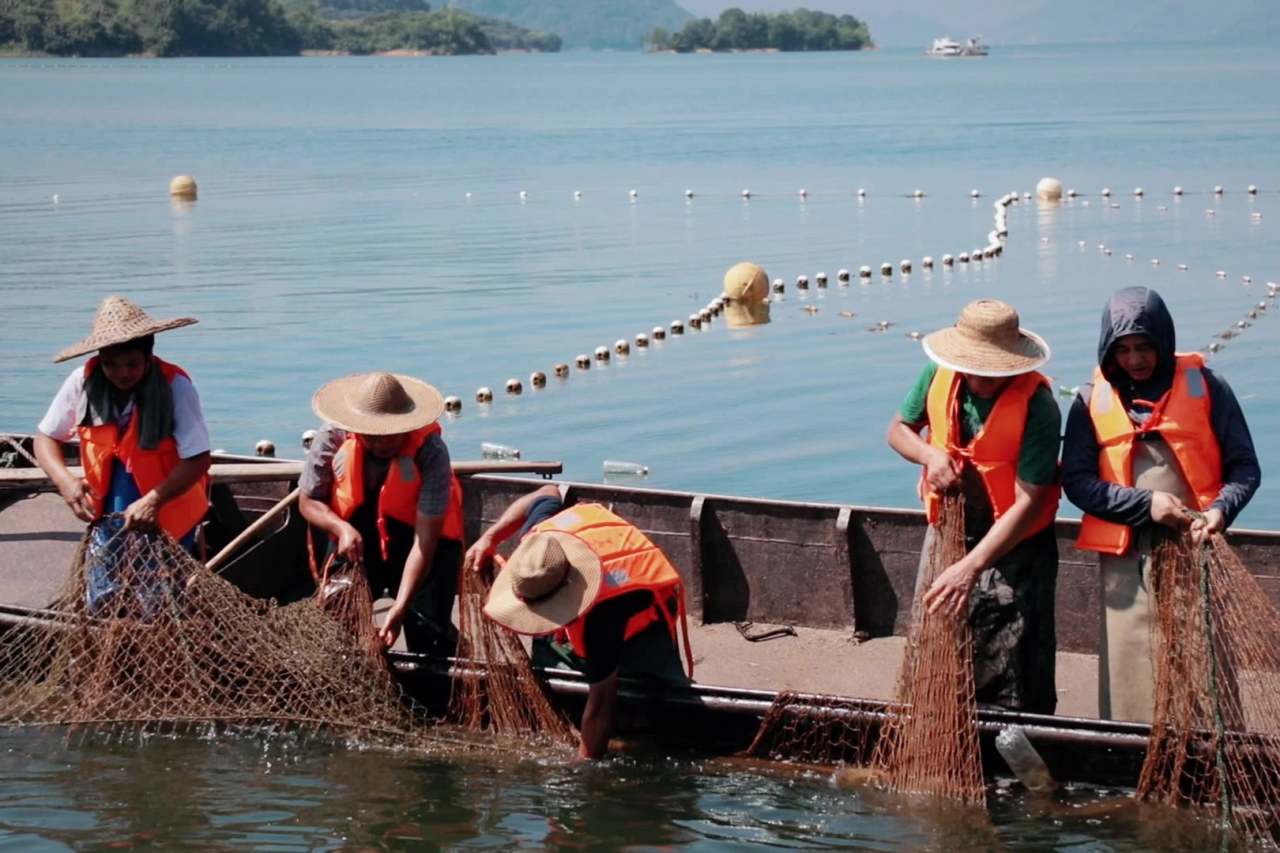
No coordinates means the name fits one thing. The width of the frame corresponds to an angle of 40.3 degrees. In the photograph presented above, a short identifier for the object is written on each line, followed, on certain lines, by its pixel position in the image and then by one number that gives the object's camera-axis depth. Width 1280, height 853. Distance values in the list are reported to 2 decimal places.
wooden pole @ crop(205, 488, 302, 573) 8.31
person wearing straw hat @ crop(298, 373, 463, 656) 6.95
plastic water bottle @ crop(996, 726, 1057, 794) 6.62
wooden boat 7.24
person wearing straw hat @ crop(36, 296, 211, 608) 6.96
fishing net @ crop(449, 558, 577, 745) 7.16
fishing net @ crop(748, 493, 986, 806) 6.40
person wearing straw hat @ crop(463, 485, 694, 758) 6.25
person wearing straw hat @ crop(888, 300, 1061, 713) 6.10
